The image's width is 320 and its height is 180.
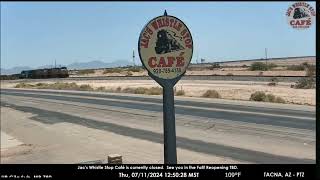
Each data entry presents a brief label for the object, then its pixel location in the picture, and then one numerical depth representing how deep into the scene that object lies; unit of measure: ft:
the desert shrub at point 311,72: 243.70
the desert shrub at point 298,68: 315.17
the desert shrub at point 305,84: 168.87
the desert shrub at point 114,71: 507.79
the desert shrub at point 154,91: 173.78
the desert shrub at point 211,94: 146.49
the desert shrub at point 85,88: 232.80
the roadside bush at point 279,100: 120.52
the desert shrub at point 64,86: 257.34
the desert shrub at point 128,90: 192.09
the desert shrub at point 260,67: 348.94
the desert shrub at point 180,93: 162.14
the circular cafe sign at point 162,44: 20.40
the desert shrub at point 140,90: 180.14
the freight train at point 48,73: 418.31
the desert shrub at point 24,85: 318.55
